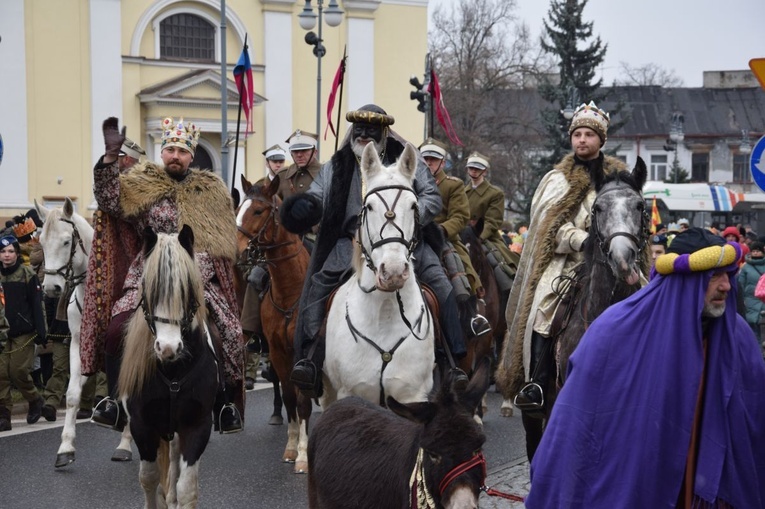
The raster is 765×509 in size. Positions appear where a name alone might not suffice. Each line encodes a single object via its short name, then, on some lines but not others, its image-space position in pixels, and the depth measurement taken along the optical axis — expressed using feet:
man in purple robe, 15.19
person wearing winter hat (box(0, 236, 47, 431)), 42.45
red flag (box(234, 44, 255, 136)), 63.26
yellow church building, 128.88
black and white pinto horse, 23.07
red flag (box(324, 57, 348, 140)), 59.14
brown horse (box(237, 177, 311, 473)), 35.40
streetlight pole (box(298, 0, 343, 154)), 83.92
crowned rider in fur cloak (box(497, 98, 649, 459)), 26.55
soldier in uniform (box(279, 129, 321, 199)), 43.88
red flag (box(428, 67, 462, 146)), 63.42
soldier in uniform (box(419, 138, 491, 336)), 37.49
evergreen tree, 167.12
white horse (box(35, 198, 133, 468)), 36.42
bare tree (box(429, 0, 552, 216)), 210.18
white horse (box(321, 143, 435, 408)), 24.17
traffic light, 85.81
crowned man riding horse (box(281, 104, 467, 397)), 26.43
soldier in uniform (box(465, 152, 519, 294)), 48.55
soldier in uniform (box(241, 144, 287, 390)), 38.19
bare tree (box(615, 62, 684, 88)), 323.78
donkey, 15.79
